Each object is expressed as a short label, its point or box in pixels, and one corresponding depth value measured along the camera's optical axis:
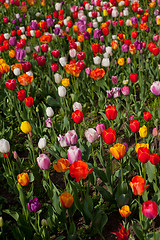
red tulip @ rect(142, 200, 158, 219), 1.82
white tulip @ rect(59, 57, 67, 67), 4.29
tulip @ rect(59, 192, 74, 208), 2.11
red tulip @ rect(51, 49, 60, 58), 4.38
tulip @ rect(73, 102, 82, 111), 3.19
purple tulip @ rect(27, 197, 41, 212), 2.26
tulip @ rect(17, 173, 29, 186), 2.41
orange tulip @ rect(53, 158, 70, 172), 2.32
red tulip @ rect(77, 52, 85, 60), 4.07
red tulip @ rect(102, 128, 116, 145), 2.36
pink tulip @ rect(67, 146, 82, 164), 2.30
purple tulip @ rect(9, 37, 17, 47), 5.09
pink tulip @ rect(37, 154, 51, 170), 2.39
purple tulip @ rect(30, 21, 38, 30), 5.38
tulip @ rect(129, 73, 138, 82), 3.52
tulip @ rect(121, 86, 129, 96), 3.47
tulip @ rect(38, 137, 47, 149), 2.88
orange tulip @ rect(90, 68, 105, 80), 3.65
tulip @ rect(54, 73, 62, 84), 3.90
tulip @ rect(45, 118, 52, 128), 3.29
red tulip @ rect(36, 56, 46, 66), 4.25
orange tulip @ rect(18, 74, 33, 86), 3.69
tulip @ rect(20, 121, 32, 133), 2.91
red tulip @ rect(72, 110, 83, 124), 2.72
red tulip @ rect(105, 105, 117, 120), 2.71
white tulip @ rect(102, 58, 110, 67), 4.10
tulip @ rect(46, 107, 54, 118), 3.30
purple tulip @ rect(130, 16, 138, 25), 5.09
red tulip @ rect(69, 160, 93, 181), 2.11
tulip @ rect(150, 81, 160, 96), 3.11
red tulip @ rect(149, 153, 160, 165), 2.24
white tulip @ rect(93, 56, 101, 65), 4.16
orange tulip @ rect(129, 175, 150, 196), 2.02
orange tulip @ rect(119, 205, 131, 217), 2.10
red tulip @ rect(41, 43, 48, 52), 4.51
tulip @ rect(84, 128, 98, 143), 2.65
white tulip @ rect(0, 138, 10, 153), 2.63
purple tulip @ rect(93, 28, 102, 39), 4.90
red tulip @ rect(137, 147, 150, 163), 2.16
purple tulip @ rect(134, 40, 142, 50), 4.13
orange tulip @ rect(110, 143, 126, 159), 2.28
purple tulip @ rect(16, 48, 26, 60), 4.39
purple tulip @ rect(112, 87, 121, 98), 3.57
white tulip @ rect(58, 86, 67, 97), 3.49
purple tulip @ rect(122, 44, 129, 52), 4.41
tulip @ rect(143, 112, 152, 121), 2.84
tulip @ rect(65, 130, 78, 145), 2.64
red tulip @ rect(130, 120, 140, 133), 2.63
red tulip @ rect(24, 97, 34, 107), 3.32
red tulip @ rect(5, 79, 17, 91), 3.60
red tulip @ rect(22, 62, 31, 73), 3.99
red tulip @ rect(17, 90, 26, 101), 3.40
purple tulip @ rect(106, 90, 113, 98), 3.57
